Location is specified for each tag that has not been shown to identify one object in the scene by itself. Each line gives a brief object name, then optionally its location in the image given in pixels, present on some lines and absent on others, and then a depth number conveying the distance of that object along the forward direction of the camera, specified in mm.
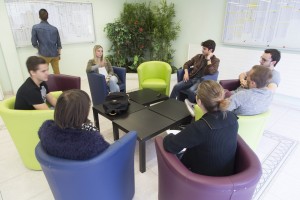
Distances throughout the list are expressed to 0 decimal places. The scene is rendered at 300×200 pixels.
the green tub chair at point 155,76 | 3565
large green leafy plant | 4973
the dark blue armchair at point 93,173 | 1106
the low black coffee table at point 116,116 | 2348
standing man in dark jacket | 3883
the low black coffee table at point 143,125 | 1970
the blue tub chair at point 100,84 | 3233
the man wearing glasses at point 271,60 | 2346
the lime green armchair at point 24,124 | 1741
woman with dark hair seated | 1098
